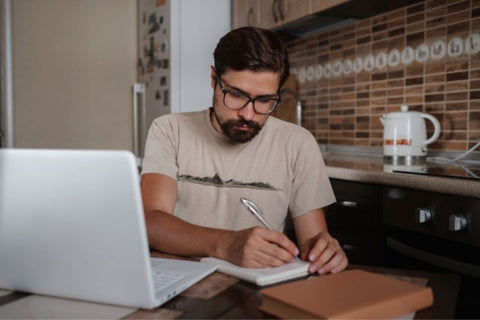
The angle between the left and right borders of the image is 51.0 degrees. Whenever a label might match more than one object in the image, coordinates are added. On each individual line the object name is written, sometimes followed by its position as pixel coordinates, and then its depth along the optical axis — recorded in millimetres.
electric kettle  2051
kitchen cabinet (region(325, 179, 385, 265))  1797
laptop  648
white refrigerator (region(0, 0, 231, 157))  3395
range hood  2273
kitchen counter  1428
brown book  641
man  1373
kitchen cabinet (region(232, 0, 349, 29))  2470
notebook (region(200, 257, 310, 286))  847
